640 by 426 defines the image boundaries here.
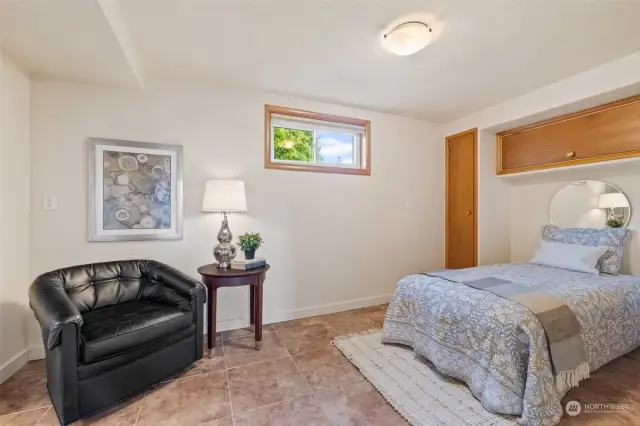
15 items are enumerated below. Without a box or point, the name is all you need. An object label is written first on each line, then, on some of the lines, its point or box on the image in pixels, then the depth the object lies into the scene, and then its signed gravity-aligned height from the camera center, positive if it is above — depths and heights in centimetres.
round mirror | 277 +6
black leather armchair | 151 -67
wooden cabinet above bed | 248 +73
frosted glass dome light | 187 +117
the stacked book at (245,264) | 241 -42
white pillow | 252 -40
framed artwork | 239 +21
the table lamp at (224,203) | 243 +10
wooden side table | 227 -55
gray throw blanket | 161 -69
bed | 154 -75
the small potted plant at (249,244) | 253 -26
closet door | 361 +17
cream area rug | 158 -111
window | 307 +82
